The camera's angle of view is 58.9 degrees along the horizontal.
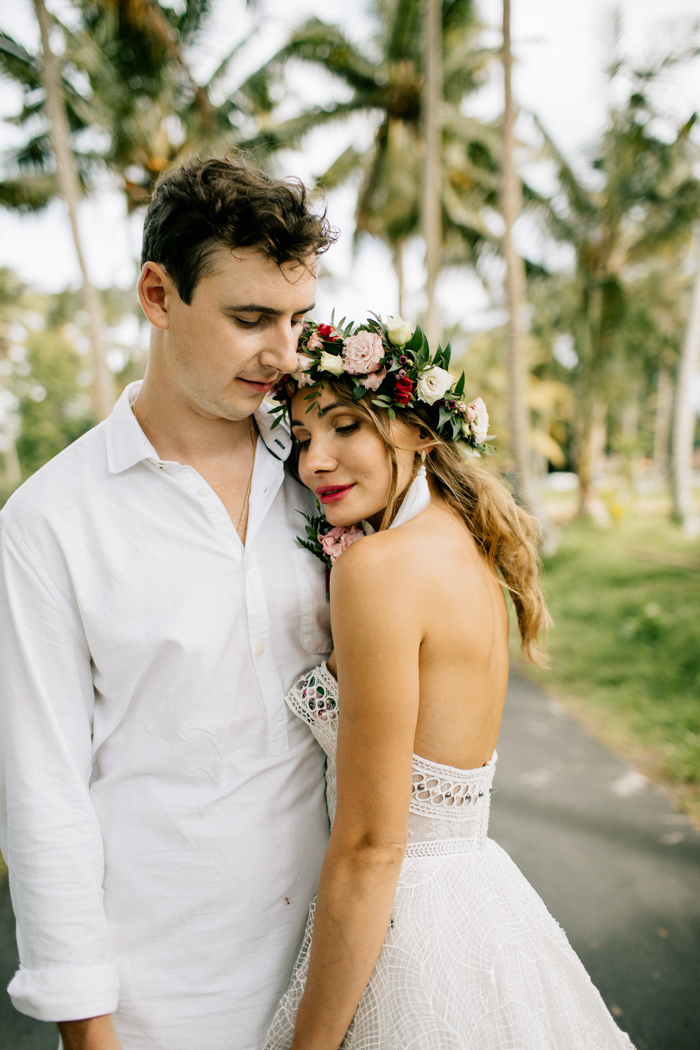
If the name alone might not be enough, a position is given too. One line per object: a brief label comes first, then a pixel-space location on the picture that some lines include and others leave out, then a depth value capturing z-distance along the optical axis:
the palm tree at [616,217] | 14.28
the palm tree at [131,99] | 11.56
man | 1.58
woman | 1.51
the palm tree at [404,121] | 14.12
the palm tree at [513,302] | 10.11
